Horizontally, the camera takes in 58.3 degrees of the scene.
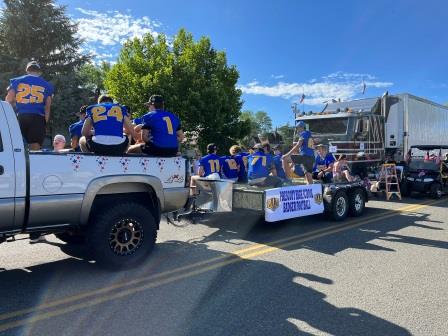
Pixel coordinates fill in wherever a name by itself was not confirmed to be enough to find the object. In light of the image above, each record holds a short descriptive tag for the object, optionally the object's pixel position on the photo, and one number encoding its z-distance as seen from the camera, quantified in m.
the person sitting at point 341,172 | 10.10
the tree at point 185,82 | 22.94
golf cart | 13.45
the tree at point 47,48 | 26.45
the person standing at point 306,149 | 9.52
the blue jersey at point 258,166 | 8.70
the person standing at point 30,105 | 5.60
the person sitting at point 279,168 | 10.05
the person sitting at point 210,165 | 8.99
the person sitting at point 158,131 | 5.88
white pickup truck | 4.41
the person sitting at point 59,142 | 7.39
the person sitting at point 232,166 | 9.70
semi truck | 13.66
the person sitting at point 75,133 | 6.72
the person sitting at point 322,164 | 9.85
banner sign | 7.46
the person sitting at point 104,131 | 5.16
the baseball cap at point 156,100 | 6.12
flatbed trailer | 7.50
